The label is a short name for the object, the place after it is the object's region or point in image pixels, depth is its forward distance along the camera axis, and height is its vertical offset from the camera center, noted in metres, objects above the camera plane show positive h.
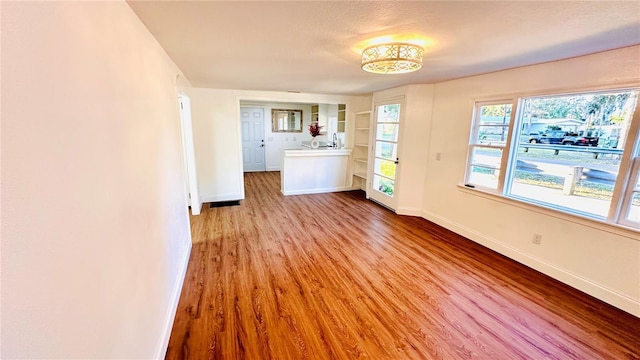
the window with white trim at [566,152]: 2.24 -0.20
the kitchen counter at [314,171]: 5.63 -0.94
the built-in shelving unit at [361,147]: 5.86 -0.42
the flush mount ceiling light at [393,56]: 2.07 +0.58
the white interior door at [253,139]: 7.77 -0.36
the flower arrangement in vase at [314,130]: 6.57 -0.05
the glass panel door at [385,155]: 4.61 -0.49
